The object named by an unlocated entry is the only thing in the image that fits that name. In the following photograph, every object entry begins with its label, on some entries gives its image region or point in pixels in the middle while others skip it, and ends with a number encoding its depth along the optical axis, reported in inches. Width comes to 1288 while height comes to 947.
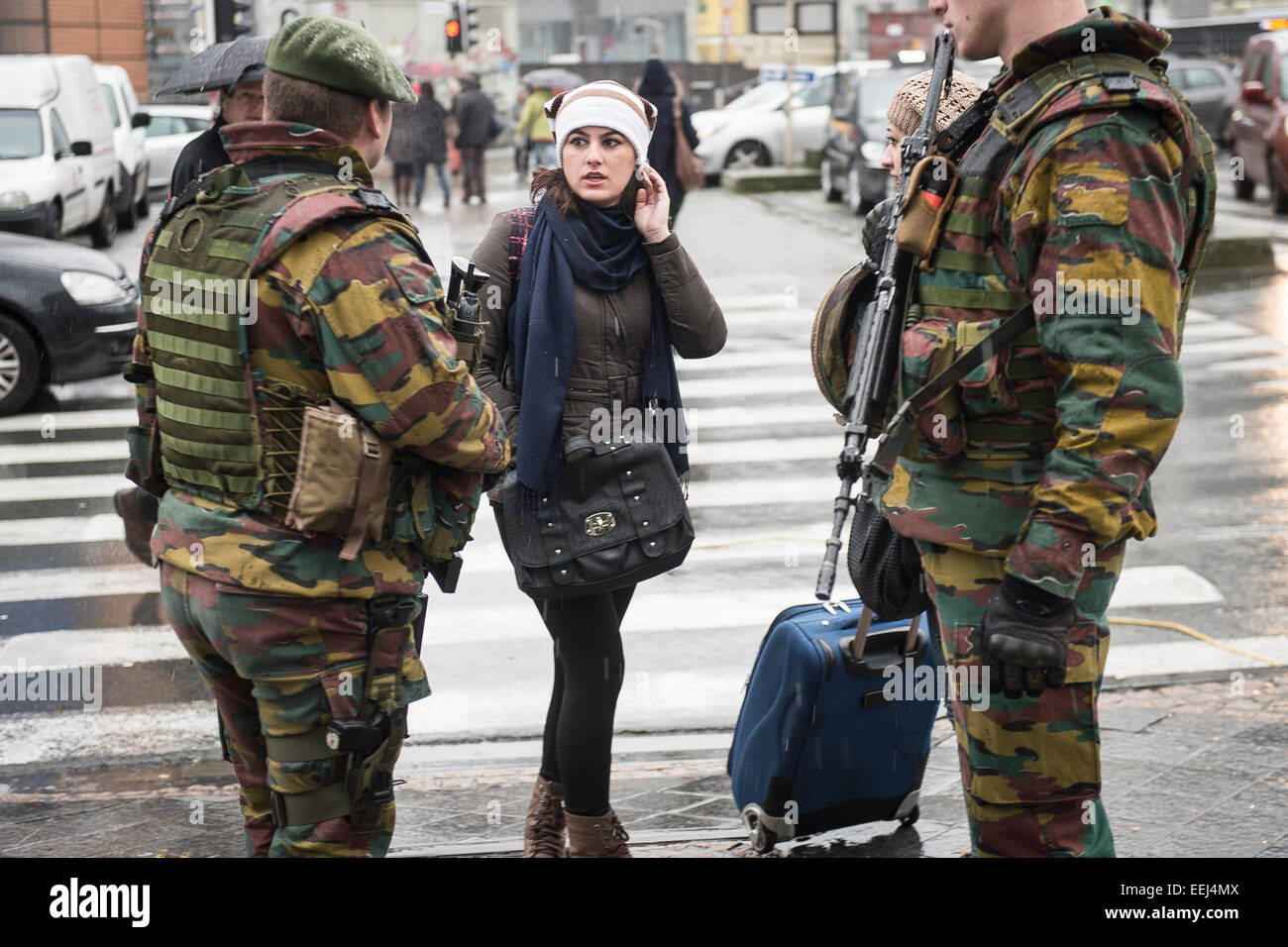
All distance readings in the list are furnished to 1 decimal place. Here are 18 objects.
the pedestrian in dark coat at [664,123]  521.3
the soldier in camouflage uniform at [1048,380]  103.1
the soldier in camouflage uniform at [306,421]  116.8
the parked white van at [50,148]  621.0
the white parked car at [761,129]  1088.2
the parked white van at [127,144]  858.1
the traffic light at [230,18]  537.0
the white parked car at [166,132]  1055.6
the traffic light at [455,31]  1055.0
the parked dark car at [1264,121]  752.3
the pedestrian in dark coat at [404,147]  917.2
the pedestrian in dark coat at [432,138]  910.4
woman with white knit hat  157.3
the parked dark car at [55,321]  418.6
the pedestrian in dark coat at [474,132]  930.7
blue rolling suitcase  156.6
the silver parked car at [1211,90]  1102.4
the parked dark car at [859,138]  790.5
